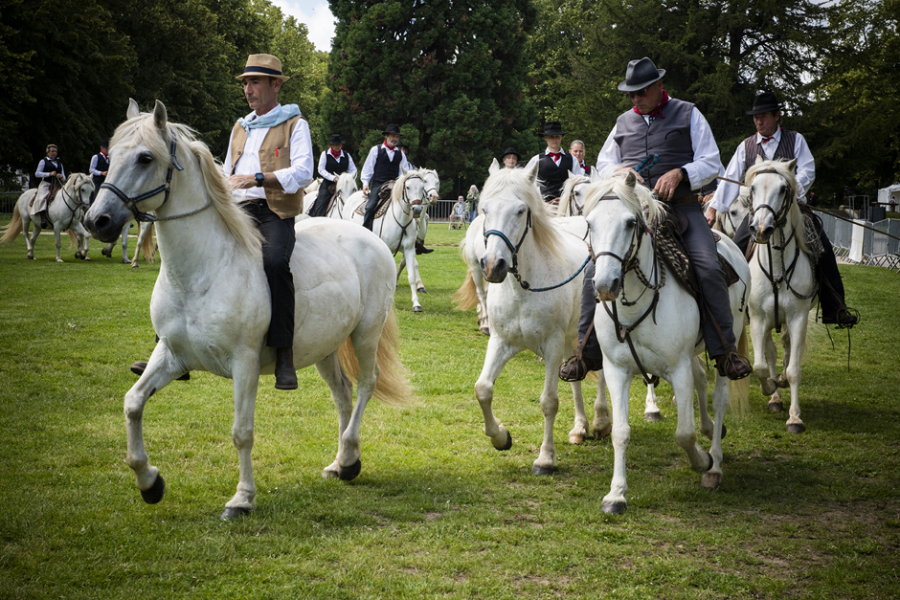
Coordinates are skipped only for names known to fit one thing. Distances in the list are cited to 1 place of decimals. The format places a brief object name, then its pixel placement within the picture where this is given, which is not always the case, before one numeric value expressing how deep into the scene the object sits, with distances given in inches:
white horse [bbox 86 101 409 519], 184.9
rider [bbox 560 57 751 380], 223.9
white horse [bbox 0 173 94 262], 814.5
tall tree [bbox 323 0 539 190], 2034.9
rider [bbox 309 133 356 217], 697.0
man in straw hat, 213.9
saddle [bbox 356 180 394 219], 593.3
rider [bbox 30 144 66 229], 835.4
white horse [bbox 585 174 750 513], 204.4
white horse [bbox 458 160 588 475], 238.2
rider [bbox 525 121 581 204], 482.6
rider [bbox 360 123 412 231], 621.9
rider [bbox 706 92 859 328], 325.4
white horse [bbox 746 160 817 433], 307.6
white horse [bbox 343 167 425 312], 567.8
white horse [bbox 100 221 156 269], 695.7
